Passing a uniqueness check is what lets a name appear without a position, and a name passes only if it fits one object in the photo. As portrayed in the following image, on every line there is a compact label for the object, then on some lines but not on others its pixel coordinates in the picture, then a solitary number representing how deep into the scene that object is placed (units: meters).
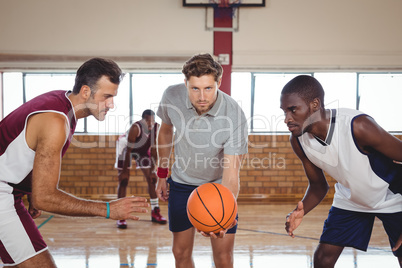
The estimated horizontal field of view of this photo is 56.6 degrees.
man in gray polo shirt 2.49
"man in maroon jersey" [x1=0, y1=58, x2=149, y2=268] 1.86
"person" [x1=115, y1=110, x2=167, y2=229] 5.43
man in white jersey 2.24
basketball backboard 6.40
